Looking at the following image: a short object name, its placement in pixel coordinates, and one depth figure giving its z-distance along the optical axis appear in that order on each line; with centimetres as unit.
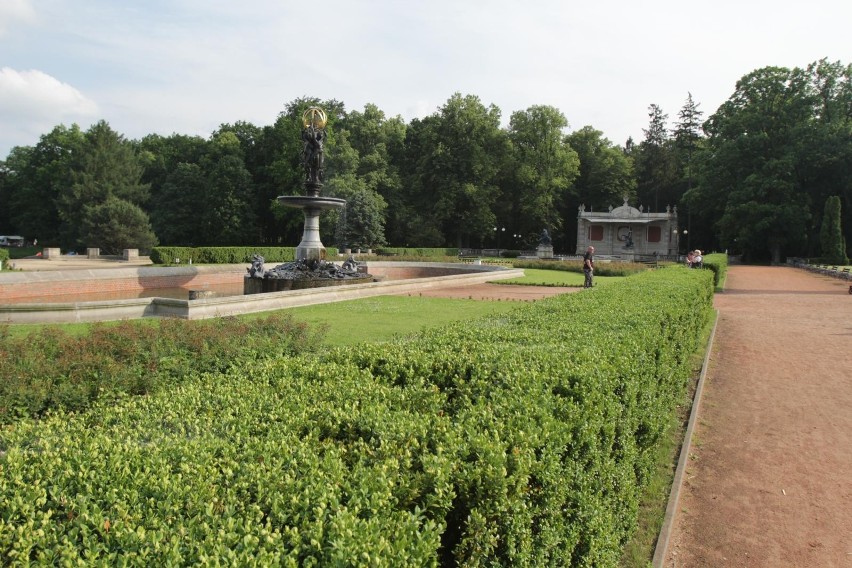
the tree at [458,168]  5700
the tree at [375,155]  5444
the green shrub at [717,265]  2788
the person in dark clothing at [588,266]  2388
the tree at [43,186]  6162
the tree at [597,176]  6550
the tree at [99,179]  5331
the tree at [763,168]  4941
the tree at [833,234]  4753
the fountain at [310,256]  2211
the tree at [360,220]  4994
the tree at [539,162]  5962
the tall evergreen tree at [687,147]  6564
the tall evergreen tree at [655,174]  7012
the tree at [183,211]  5794
